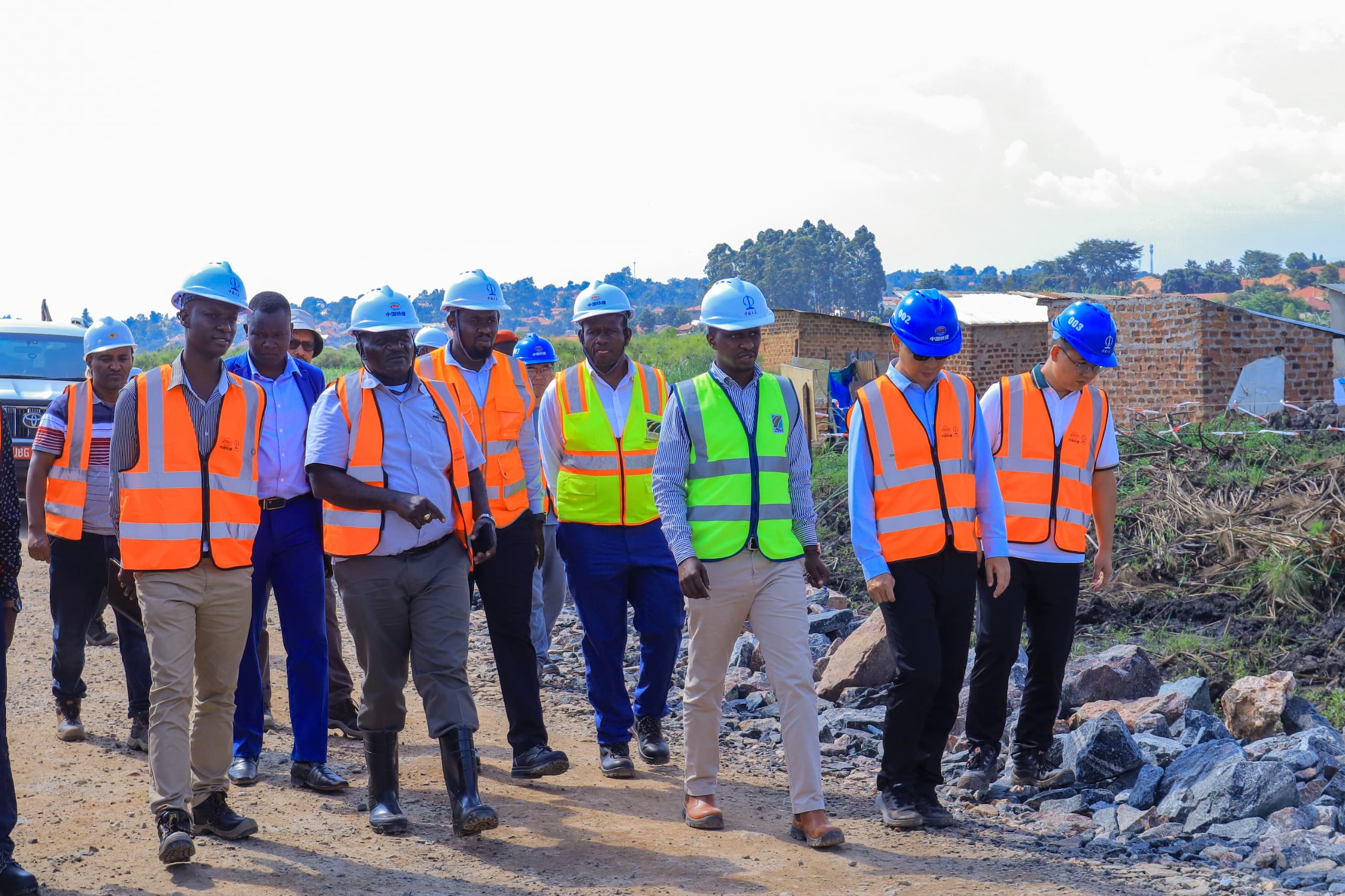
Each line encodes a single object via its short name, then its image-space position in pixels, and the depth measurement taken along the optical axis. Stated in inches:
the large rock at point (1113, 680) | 268.5
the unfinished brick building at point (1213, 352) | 607.2
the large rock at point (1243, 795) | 189.2
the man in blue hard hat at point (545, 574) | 296.4
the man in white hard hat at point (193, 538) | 172.1
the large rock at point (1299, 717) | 241.1
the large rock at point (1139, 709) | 246.7
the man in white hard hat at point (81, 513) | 237.6
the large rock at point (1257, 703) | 243.0
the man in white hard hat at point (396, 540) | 182.1
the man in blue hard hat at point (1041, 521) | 208.5
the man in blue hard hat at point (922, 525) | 189.3
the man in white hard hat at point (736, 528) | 185.0
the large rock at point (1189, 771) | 194.5
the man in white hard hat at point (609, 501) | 219.8
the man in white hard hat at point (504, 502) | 215.3
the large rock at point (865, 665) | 282.0
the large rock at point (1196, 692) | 251.9
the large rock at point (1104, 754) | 213.3
